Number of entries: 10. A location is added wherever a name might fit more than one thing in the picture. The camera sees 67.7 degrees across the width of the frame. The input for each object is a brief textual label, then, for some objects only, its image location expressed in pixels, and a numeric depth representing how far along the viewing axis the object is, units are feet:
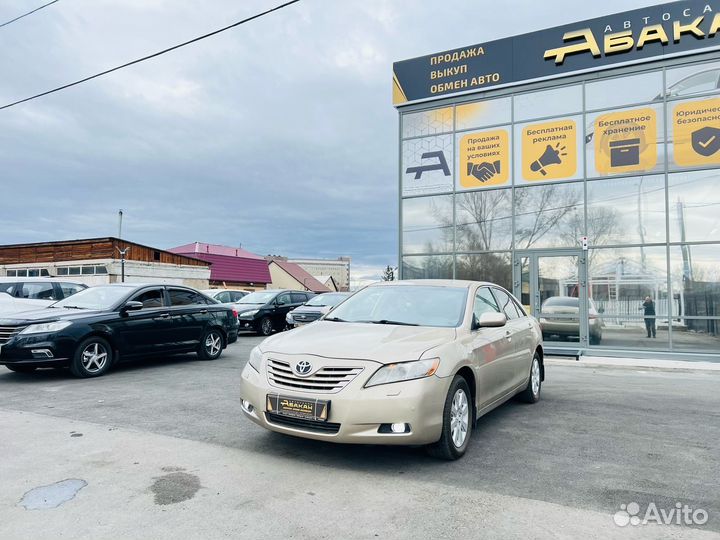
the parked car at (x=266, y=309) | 57.06
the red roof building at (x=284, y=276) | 222.89
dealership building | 42.96
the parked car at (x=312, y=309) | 53.44
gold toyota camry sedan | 13.25
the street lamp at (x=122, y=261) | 111.80
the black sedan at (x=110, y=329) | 25.72
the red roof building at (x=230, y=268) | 161.07
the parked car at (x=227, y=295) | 69.72
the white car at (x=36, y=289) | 44.93
